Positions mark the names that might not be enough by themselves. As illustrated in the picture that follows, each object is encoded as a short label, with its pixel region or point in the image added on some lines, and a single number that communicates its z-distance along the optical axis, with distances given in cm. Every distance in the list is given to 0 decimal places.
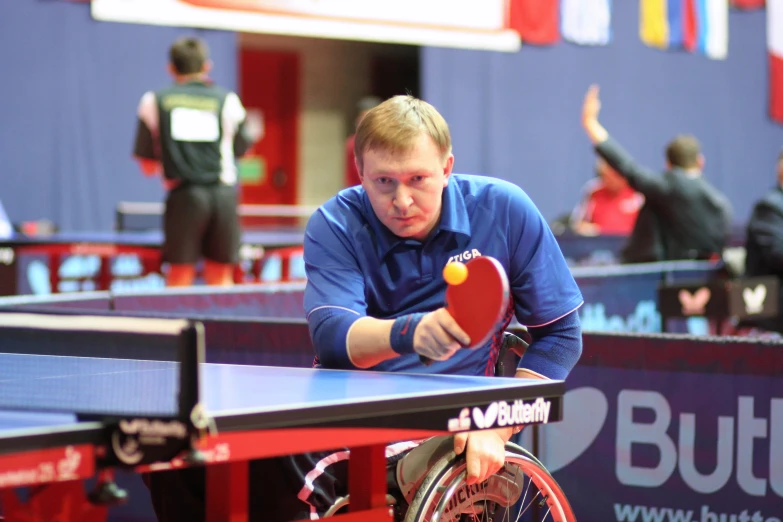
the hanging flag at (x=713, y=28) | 2841
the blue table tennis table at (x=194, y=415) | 287
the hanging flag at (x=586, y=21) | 2625
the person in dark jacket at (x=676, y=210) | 1377
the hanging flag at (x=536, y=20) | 2500
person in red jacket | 1927
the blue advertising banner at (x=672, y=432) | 632
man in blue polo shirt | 425
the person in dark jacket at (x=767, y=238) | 1226
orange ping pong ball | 343
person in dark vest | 1251
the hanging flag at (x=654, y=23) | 2758
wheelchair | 389
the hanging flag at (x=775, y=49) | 2987
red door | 2708
